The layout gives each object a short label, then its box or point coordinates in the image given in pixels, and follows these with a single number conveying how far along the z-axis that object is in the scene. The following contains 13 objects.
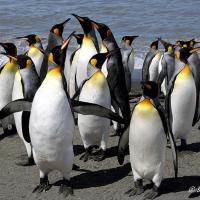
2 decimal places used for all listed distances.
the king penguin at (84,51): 8.59
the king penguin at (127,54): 10.80
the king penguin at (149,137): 5.69
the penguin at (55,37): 9.03
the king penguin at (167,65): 9.33
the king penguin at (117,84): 7.86
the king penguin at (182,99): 7.06
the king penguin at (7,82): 8.18
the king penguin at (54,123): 5.69
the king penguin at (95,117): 6.84
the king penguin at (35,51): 9.09
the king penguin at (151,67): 11.05
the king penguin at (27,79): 6.52
